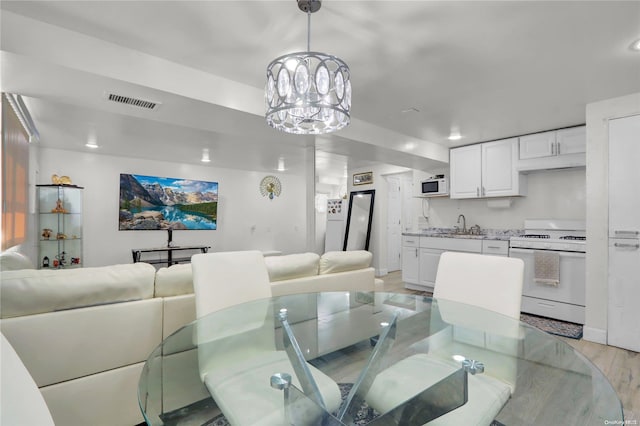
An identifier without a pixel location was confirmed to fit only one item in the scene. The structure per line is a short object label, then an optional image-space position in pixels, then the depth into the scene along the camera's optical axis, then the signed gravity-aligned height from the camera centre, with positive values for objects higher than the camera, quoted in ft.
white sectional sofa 4.61 -1.89
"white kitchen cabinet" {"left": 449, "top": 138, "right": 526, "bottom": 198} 13.89 +2.16
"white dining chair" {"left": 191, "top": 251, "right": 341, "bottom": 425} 3.74 -2.17
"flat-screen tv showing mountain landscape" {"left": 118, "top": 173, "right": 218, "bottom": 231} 18.86 +0.65
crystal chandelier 4.83 +2.01
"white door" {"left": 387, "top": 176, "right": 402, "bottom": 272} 21.12 -0.57
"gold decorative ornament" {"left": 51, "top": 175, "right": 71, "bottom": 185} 15.94 +1.71
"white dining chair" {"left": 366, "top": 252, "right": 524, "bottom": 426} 4.05 -2.07
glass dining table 3.14 -2.17
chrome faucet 16.69 -0.48
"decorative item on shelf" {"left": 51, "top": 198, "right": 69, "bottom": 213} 15.44 +0.23
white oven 11.15 -2.16
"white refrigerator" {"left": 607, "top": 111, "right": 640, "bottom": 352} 9.07 -0.52
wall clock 25.08 +2.27
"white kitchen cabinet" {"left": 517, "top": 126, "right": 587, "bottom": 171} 12.01 +2.73
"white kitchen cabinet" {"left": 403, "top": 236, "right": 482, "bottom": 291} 14.56 -1.90
